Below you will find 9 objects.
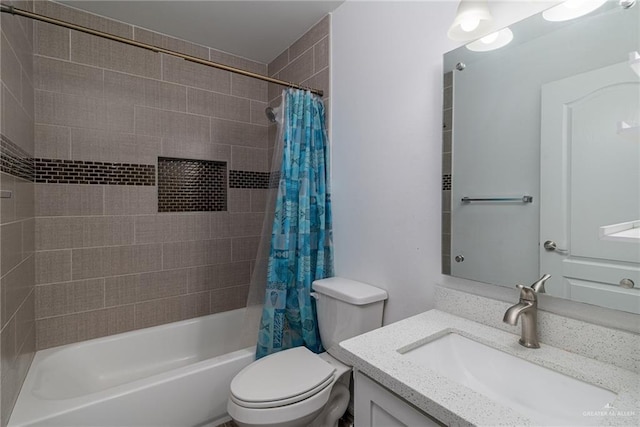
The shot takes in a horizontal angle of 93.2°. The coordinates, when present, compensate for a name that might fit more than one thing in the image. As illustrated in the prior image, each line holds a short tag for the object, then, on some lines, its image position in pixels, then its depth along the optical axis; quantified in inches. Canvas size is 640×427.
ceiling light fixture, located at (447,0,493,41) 41.3
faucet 37.3
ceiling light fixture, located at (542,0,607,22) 35.4
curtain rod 47.9
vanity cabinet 29.7
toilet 48.8
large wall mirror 32.7
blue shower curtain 68.4
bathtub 51.5
